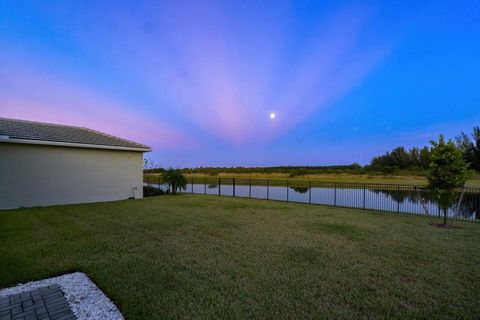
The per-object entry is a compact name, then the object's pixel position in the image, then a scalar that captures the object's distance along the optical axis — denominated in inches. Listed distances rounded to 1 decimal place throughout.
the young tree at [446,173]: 268.5
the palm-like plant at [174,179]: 572.1
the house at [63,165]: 340.2
